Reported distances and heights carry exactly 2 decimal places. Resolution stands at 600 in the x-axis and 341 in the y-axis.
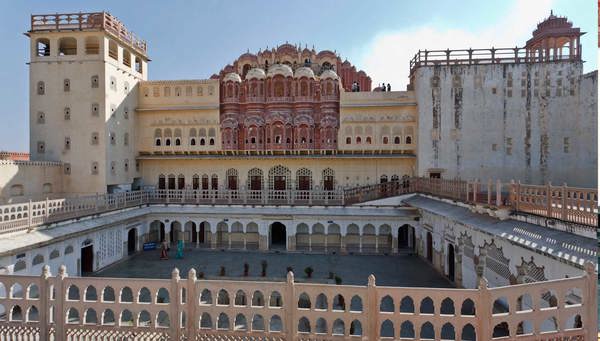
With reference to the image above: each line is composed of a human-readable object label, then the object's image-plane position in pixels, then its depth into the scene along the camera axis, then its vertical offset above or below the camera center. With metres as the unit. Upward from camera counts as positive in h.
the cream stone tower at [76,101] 21.17 +4.03
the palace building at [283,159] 15.22 +0.56
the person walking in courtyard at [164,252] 18.89 -4.42
